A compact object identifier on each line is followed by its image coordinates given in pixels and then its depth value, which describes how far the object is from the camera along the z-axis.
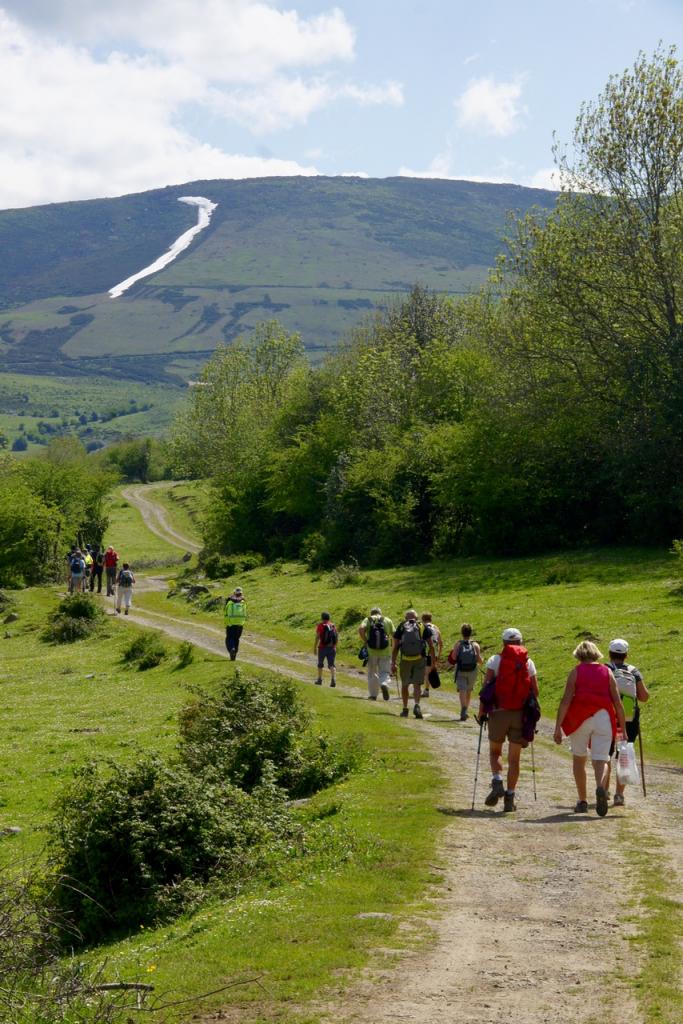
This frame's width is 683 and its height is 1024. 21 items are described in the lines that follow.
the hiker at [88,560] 63.55
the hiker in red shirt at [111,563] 62.28
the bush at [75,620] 52.53
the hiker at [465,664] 28.34
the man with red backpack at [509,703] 18.11
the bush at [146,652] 43.12
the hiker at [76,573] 60.28
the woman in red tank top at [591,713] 17.48
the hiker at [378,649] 32.12
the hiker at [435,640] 30.55
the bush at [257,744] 21.92
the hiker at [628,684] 18.66
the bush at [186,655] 41.25
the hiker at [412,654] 29.62
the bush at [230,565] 70.62
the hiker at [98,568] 66.44
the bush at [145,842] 16.78
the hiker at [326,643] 34.56
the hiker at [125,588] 55.78
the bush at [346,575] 57.31
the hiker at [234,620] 38.88
